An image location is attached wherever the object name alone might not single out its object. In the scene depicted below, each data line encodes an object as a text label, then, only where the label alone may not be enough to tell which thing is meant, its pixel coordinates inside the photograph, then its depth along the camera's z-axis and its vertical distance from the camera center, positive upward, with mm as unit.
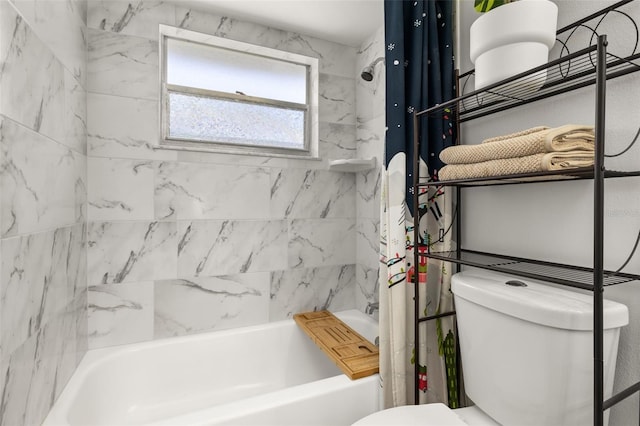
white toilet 788 -410
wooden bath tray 1349 -687
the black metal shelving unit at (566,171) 688 +180
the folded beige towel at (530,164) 801 +126
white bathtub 1148 -814
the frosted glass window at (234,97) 1744 +680
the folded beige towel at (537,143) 806 +184
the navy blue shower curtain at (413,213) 1267 -17
